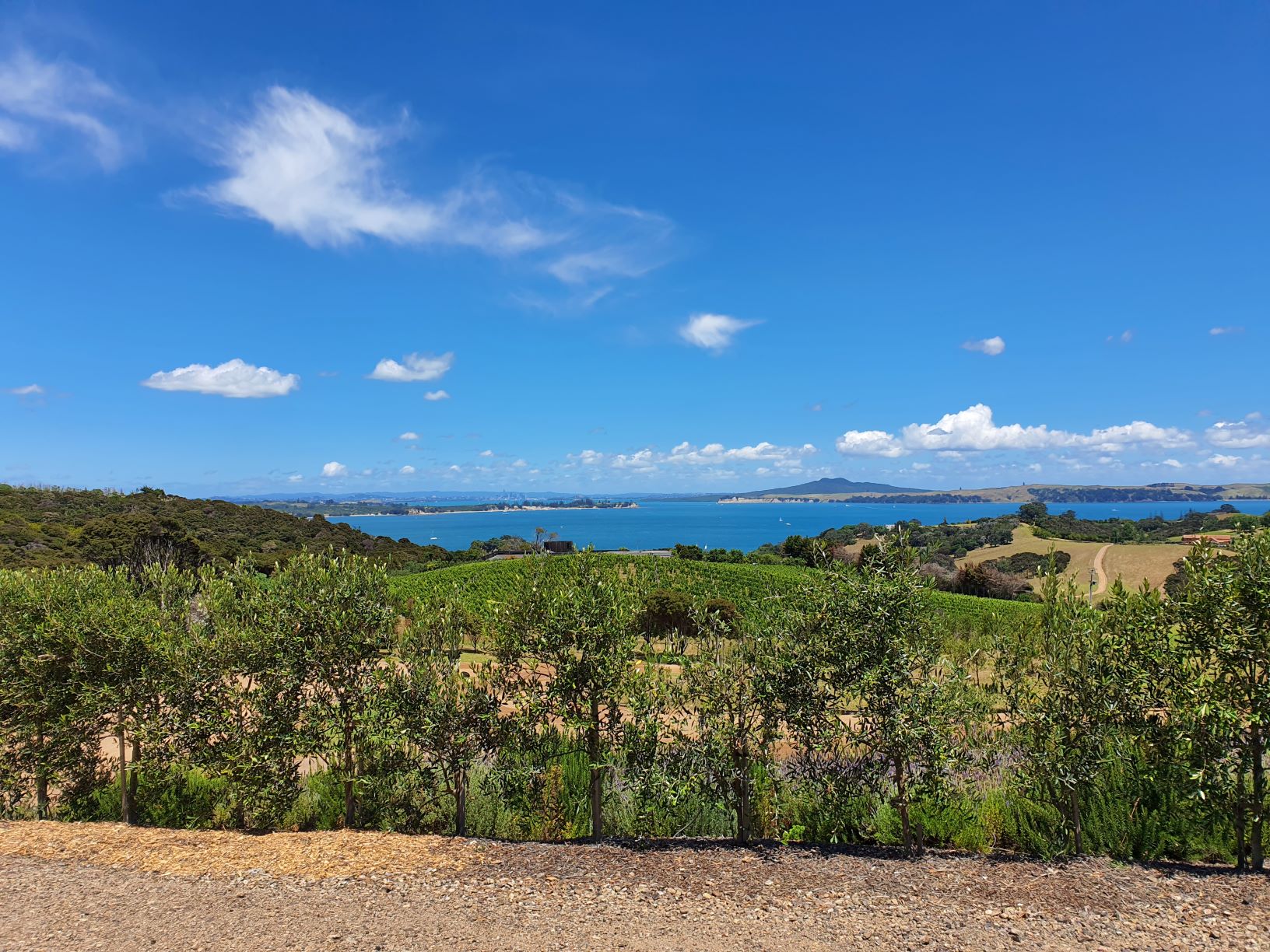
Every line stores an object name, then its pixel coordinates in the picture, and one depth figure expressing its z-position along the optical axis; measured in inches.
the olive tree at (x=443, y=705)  339.0
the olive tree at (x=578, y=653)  329.7
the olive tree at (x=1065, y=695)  296.8
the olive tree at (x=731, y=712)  324.5
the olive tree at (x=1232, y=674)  274.8
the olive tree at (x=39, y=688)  374.6
